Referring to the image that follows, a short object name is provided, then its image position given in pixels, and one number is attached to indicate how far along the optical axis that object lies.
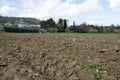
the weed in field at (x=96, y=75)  1.99
